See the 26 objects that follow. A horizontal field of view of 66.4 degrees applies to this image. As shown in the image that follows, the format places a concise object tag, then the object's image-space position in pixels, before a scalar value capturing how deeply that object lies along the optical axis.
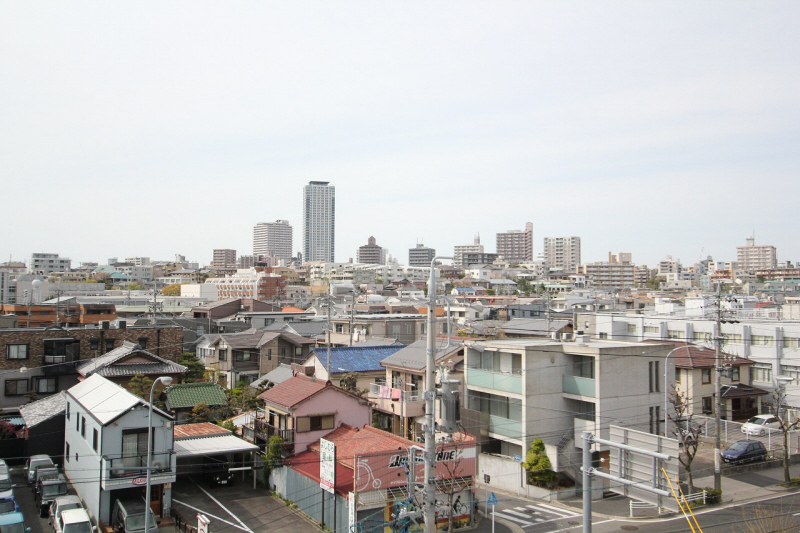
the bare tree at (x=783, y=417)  25.73
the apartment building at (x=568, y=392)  25.64
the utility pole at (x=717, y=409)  24.48
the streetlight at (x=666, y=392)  25.67
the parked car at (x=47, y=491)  23.12
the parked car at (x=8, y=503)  21.59
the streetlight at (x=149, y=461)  17.62
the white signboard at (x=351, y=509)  19.64
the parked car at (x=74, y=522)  19.88
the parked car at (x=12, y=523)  20.22
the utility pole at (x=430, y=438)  14.12
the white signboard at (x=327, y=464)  20.83
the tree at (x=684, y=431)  24.39
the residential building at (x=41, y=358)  35.25
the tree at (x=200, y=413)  32.16
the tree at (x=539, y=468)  25.12
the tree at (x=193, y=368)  39.86
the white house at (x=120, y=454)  21.61
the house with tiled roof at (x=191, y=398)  32.66
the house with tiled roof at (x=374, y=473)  20.02
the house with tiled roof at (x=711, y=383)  36.00
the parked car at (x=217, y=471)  26.17
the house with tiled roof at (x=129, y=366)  33.25
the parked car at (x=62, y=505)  21.70
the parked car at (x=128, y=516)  20.41
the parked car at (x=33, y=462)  25.84
